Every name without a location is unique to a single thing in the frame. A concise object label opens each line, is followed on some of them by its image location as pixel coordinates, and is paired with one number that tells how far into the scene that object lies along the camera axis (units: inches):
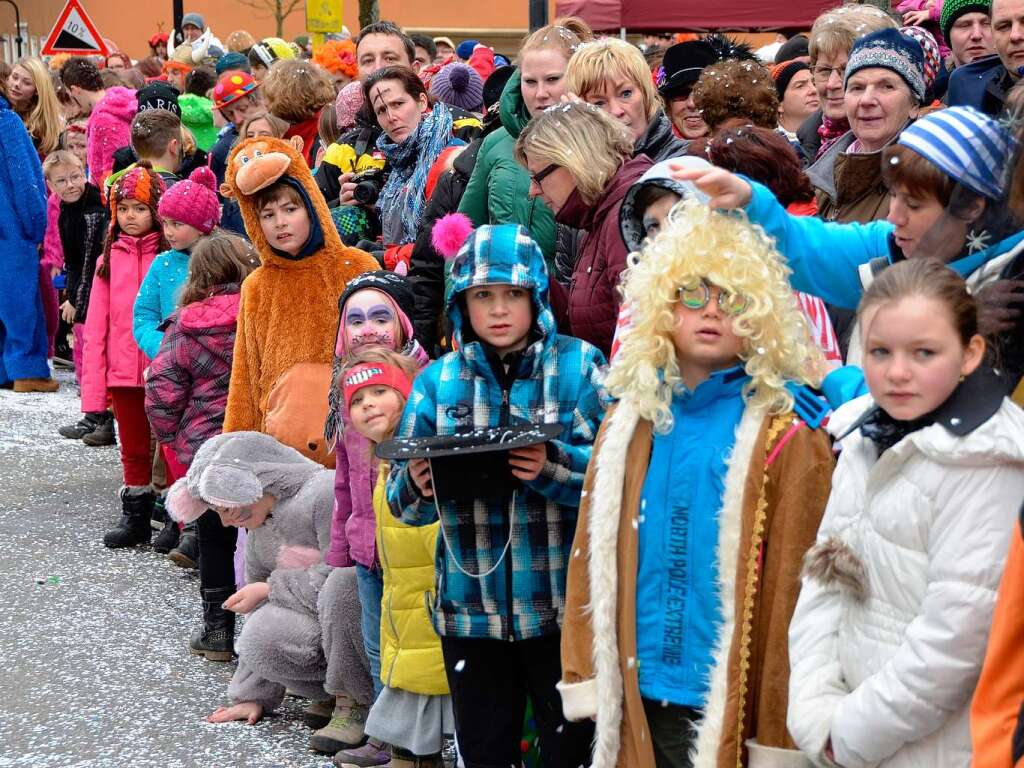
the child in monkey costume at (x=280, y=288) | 205.2
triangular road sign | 589.9
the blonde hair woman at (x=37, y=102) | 432.5
